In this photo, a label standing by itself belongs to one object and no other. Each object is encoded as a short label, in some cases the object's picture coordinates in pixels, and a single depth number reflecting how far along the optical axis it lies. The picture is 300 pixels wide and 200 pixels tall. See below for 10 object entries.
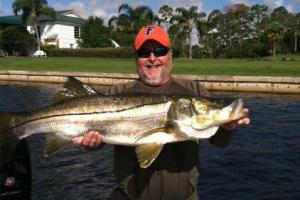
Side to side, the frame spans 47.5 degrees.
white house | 61.08
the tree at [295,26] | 53.67
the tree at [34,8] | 53.72
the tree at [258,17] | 61.07
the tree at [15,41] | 52.51
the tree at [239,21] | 61.13
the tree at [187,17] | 53.72
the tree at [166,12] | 57.77
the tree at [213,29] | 55.38
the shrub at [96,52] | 46.31
